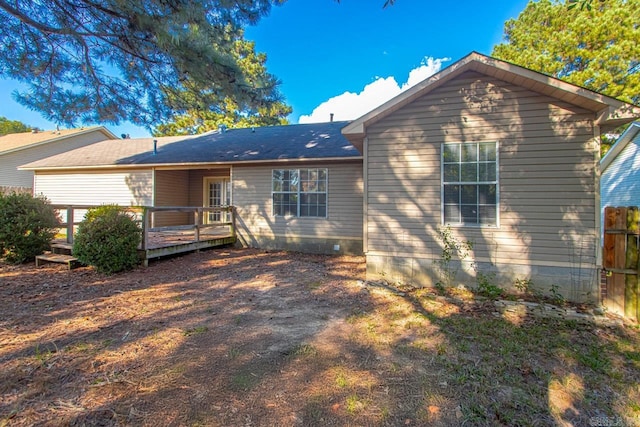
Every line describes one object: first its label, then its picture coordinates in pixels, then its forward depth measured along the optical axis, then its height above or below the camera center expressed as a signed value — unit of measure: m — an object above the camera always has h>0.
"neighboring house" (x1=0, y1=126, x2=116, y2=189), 19.05 +4.44
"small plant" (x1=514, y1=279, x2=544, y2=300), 5.24 -1.26
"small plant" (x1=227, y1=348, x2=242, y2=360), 3.14 -1.46
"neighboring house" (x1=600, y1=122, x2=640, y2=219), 10.31 +1.69
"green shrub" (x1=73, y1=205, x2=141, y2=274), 6.33 -0.58
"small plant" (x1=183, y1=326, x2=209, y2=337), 3.71 -1.45
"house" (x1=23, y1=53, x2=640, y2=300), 5.10 +0.73
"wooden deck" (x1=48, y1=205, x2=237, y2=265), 7.22 -0.74
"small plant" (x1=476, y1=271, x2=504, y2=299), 5.25 -1.25
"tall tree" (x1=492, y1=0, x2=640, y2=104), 12.69 +7.94
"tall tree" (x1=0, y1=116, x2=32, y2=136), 35.66 +10.27
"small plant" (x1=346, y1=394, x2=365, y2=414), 2.36 -1.50
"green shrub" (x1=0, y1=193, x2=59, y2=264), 7.01 -0.35
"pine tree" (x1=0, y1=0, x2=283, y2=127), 5.68 +3.36
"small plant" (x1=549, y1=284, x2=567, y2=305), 5.05 -1.35
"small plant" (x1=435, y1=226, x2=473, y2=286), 5.67 -0.71
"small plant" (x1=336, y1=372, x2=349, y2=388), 2.68 -1.49
